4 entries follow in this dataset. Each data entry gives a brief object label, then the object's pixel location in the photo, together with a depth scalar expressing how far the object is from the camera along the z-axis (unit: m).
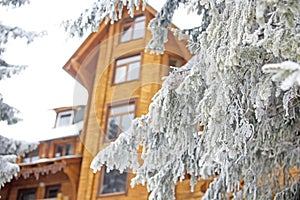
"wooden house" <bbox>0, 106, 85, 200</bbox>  14.95
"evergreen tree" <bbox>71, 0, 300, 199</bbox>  3.53
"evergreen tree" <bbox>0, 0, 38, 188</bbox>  10.74
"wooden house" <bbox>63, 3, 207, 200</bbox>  13.45
